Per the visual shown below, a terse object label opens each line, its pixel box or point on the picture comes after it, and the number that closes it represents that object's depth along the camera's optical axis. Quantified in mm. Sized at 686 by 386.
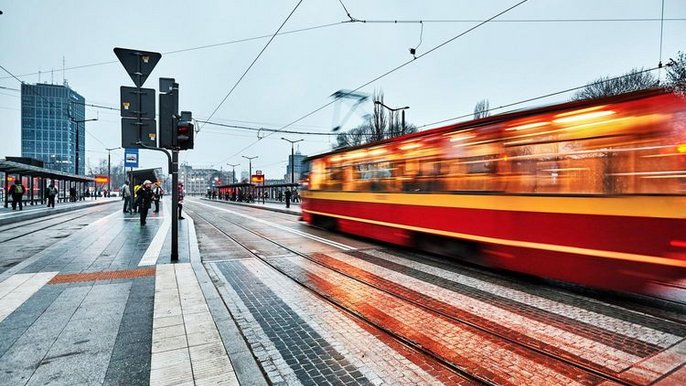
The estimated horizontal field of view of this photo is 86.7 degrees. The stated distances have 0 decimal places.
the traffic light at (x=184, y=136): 8312
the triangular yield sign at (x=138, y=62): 8094
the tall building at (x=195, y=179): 170225
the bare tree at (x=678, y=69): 12827
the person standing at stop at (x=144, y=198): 16016
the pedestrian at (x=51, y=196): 25706
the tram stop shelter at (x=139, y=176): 25942
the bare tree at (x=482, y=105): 51481
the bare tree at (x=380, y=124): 40031
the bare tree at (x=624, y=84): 28891
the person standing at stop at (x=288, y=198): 33781
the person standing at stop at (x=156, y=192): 22219
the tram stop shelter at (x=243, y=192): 53966
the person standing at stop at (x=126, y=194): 23703
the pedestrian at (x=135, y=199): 24562
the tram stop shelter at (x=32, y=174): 21342
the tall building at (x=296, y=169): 134125
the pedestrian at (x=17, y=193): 21709
